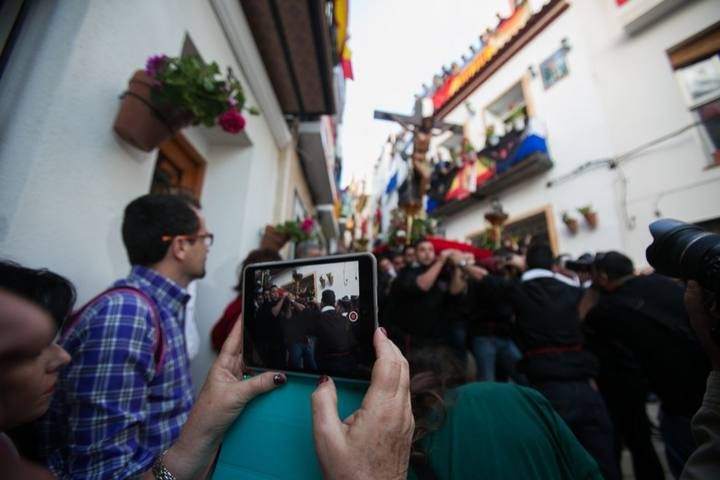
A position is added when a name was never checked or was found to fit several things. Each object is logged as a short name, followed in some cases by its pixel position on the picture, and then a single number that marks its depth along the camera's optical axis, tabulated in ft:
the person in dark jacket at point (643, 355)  5.76
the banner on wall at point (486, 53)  29.71
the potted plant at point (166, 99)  4.87
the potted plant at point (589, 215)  21.43
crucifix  13.32
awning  9.37
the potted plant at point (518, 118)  27.96
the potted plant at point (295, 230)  11.37
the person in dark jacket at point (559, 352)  6.38
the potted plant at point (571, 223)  22.64
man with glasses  3.10
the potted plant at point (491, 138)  29.86
